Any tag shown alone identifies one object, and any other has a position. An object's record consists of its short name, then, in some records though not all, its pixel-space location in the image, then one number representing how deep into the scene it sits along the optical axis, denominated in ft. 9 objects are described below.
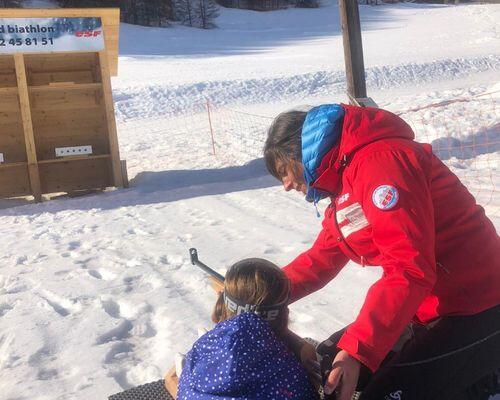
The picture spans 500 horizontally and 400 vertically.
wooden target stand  28.73
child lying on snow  6.00
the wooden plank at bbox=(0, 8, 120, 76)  26.81
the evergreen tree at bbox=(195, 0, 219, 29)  143.02
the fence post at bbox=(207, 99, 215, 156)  38.85
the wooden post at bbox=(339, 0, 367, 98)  28.09
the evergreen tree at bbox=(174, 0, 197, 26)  147.54
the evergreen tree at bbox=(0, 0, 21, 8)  125.08
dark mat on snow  9.43
